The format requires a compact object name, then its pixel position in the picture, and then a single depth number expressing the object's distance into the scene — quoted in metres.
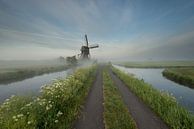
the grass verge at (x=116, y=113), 5.77
